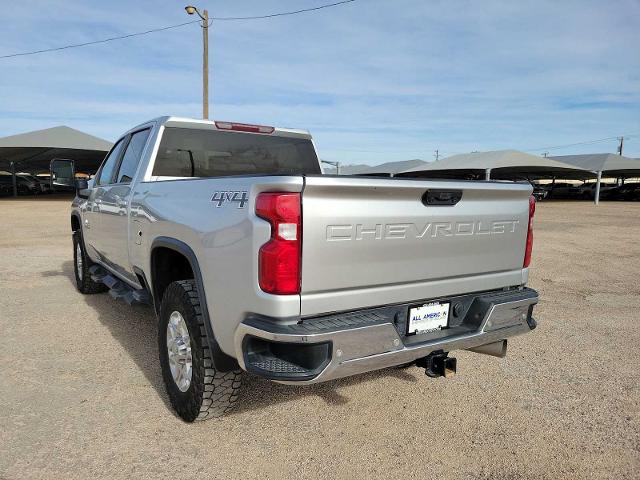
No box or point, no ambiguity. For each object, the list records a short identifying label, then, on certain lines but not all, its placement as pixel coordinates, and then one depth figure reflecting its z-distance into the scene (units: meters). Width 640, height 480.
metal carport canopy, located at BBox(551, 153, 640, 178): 36.00
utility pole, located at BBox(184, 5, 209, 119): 17.02
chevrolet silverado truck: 2.29
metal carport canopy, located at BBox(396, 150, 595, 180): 31.30
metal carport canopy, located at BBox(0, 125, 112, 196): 27.41
